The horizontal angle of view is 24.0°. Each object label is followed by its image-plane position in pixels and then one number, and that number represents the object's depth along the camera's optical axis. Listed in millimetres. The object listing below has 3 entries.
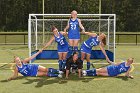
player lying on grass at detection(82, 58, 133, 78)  11688
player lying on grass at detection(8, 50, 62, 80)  11358
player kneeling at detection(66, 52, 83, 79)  11469
